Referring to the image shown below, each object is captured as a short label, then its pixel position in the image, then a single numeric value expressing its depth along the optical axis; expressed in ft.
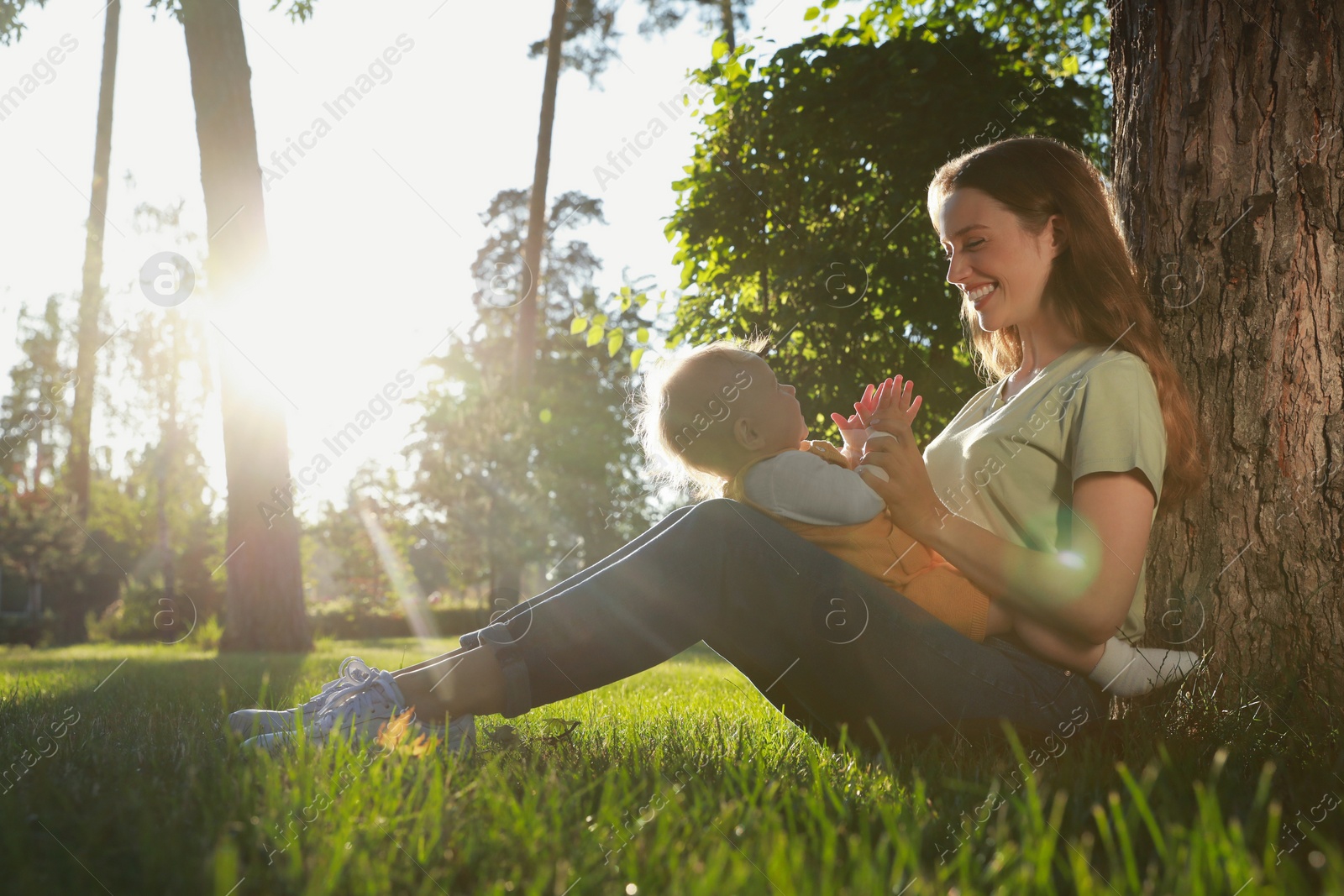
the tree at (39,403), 81.30
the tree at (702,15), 43.16
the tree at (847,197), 17.04
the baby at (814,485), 6.95
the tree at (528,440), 68.33
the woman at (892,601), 6.52
